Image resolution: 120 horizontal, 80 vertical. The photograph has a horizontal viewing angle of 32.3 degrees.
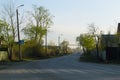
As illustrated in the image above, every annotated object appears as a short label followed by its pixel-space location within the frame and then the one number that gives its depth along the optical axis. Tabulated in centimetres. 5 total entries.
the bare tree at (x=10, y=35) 4025
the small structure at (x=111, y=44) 3719
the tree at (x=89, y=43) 6436
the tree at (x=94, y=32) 5387
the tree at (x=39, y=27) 5572
